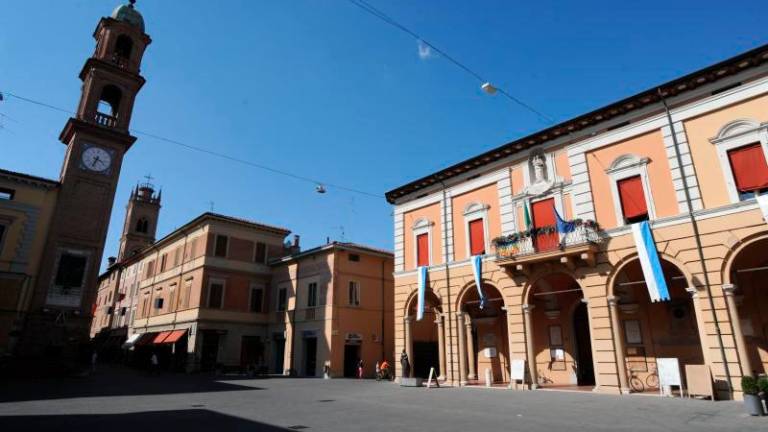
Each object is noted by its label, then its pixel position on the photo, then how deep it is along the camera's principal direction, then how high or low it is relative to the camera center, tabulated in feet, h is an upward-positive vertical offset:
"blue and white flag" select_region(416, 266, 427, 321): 67.97 +9.91
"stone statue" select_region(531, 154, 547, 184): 60.64 +24.45
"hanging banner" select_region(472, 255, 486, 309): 61.77 +11.35
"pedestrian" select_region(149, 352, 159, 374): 88.53 -1.95
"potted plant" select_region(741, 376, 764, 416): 31.50 -2.80
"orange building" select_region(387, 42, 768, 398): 43.86 +12.78
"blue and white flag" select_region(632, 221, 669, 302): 44.91 +9.47
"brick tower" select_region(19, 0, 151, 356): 79.77 +32.43
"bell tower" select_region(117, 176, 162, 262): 204.85 +60.76
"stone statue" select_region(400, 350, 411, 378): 67.82 -1.55
